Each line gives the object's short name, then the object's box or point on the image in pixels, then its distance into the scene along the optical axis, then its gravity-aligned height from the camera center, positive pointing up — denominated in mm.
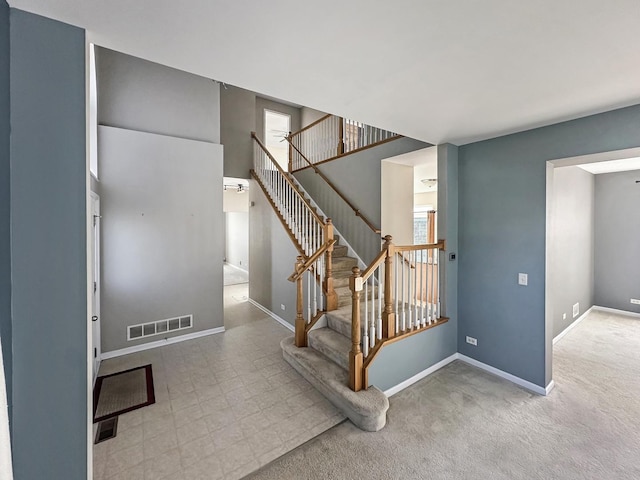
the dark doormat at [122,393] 2414 -1531
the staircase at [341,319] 2365 -917
